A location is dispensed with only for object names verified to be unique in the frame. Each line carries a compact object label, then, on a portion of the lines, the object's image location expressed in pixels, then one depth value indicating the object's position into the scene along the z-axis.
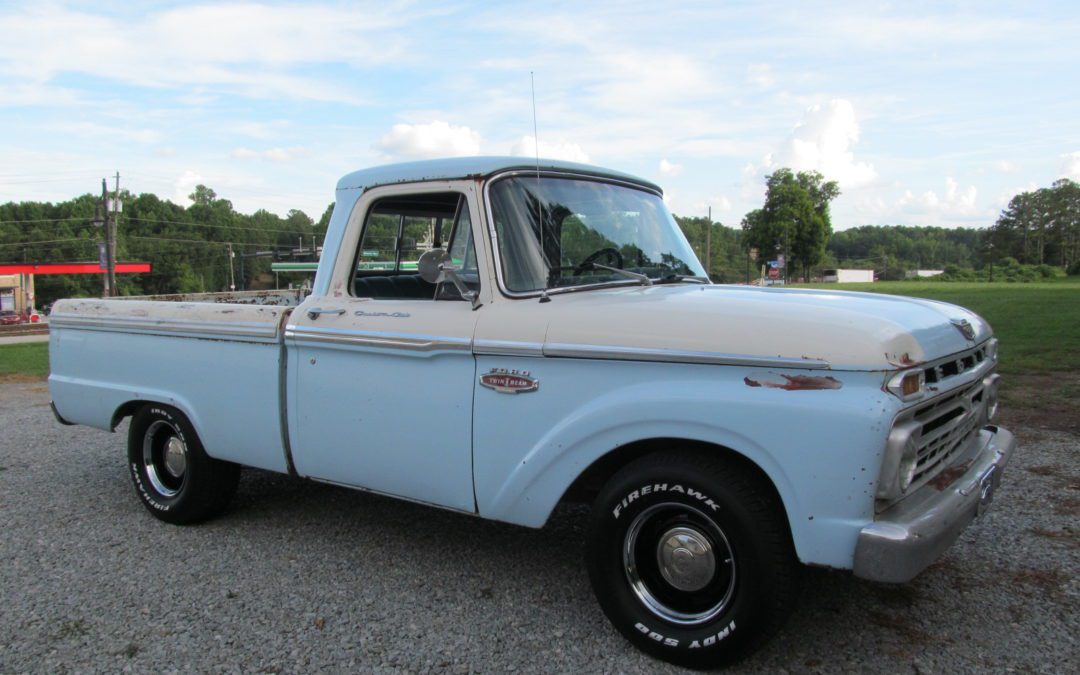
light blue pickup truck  2.48
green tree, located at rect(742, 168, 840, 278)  70.88
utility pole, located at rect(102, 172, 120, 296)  39.59
